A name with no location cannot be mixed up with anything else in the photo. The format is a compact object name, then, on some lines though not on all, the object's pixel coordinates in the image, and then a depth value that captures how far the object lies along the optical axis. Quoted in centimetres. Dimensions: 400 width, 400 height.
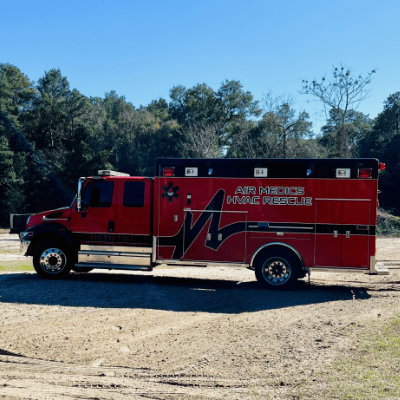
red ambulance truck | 1016
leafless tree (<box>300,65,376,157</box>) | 3506
